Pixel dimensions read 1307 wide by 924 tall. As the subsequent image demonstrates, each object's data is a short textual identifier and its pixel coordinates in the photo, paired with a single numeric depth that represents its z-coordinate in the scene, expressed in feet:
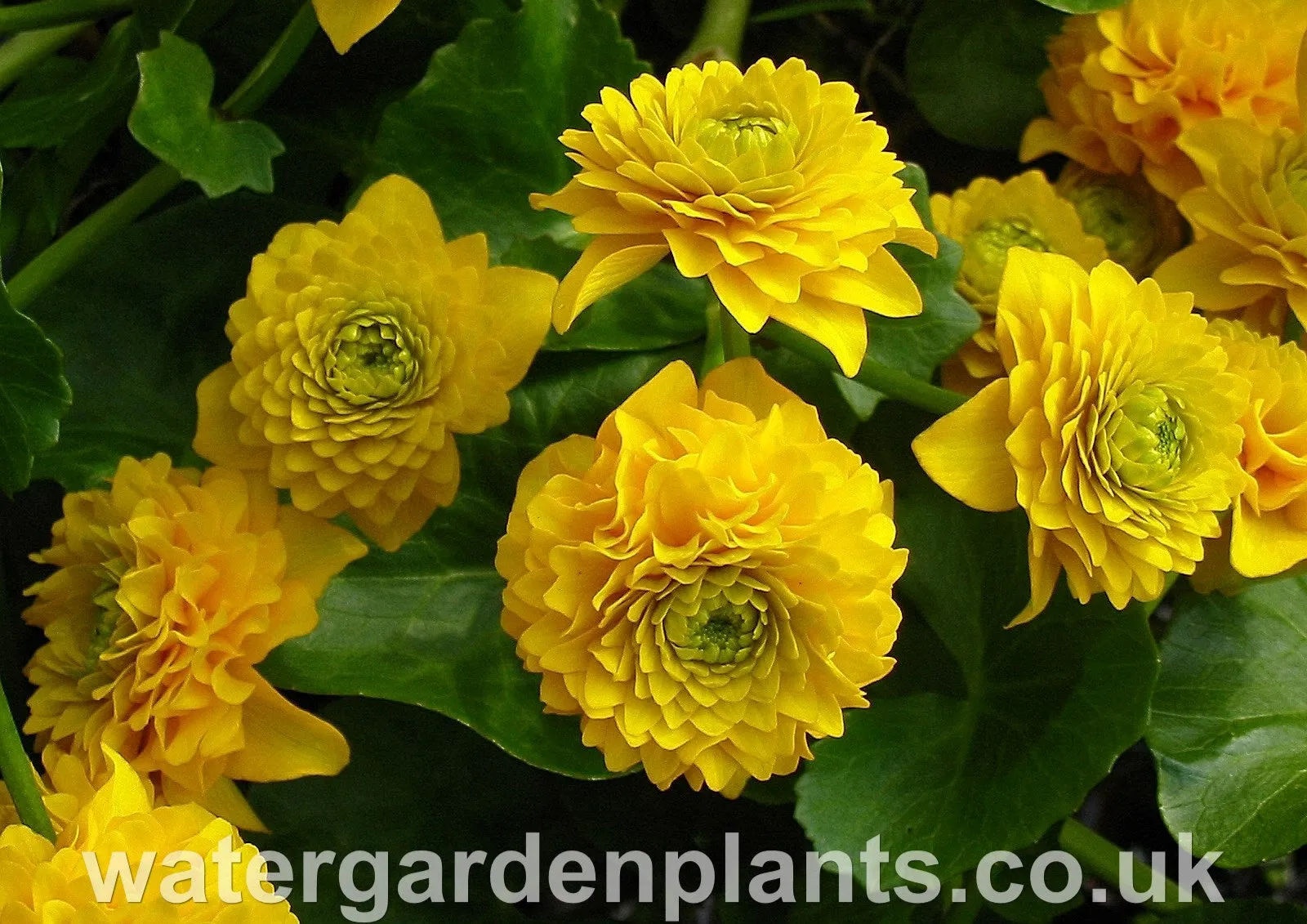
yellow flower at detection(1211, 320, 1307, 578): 0.90
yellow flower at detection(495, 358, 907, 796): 0.84
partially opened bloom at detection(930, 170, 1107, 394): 0.99
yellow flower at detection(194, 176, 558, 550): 0.90
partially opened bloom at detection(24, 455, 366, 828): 0.90
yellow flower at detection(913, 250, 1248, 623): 0.86
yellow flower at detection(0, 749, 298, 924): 0.80
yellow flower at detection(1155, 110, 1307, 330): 0.94
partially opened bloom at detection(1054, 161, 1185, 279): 1.03
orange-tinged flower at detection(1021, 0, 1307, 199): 1.00
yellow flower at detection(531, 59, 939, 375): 0.85
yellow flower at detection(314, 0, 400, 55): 0.91
